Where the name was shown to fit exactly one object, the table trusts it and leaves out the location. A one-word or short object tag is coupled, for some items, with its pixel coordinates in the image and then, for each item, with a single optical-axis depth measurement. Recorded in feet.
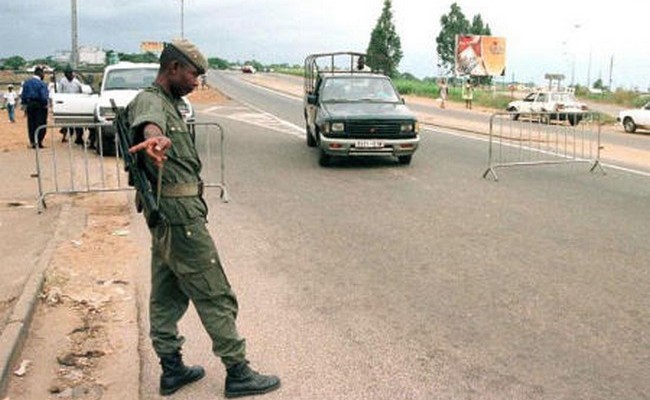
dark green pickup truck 43.78
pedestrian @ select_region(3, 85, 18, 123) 85.64
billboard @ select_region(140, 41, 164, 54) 369.75
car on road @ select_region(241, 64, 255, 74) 424.87
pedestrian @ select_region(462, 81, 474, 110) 150.16
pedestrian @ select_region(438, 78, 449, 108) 141.99
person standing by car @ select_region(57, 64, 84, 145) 58.49
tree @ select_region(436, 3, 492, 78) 274.98
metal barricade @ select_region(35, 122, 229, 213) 35.17
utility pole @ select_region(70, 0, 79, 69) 84.02
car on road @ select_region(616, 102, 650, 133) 89.33
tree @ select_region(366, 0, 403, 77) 257.14
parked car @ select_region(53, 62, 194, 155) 49.85
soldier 12.93
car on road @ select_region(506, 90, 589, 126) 113.39
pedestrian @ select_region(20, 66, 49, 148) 55.16
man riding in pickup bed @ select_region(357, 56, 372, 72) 69.05
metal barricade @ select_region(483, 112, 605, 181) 47.07
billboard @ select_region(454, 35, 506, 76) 191.42
